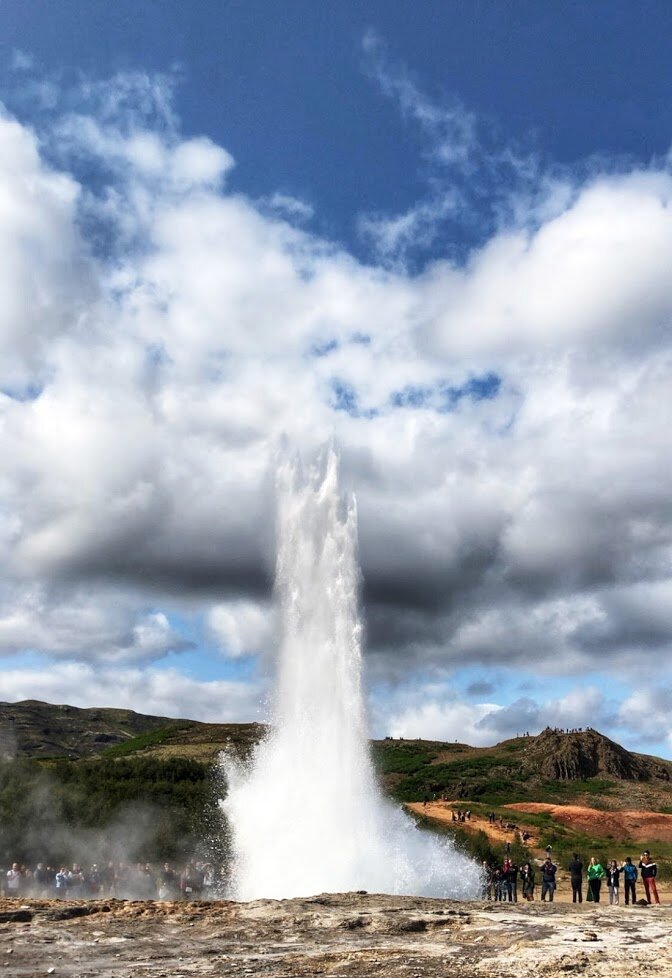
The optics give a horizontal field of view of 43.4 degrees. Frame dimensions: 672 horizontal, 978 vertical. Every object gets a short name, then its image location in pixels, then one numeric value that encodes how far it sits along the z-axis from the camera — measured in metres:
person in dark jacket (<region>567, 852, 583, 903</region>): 24.36
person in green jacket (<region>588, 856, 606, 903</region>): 23.22
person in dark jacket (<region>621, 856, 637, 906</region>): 22.31
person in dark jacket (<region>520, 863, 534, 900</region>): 27.19
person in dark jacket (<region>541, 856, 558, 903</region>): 24.44
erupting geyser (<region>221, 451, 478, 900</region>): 23.36
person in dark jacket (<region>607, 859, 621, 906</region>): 23.15
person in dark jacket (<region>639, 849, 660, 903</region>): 22.02
